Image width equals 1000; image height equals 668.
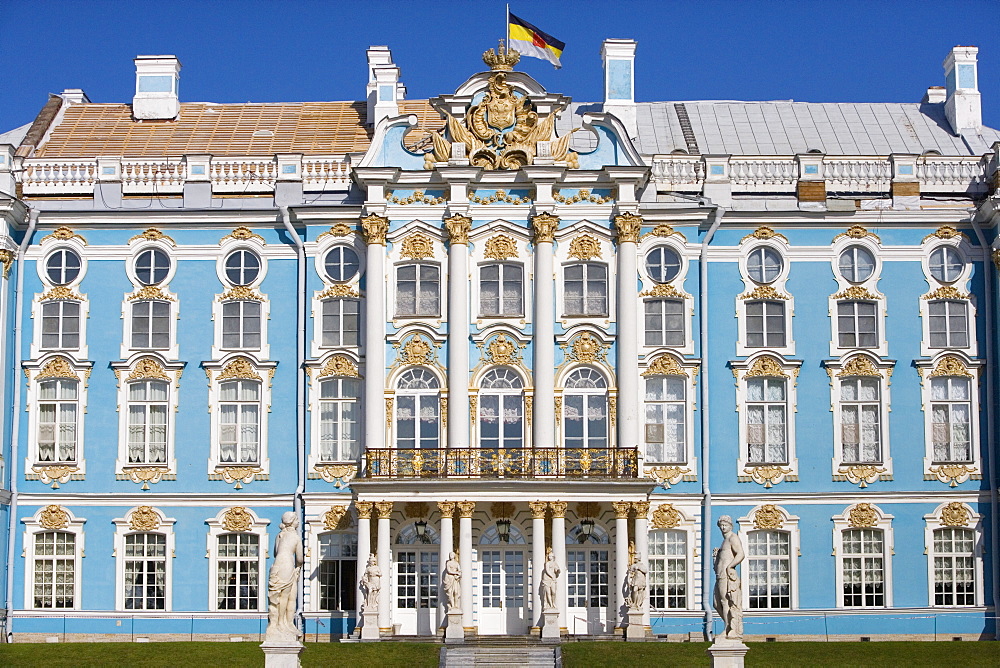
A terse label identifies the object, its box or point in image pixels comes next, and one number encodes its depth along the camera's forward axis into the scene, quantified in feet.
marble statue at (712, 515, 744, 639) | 101.14
